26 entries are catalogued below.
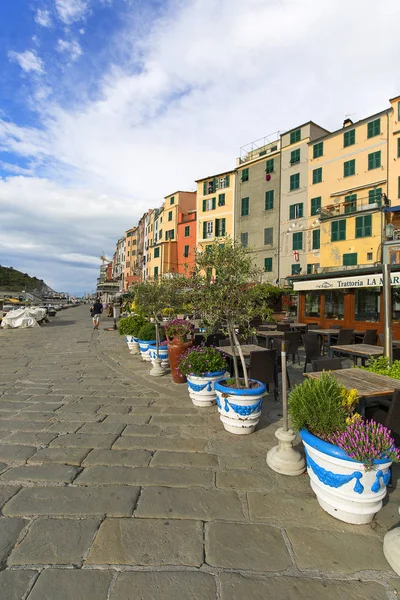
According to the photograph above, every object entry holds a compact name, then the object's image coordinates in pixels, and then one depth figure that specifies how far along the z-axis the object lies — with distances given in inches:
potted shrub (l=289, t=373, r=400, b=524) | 84.4
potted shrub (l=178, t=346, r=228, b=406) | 181.0
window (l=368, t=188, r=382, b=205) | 858.4
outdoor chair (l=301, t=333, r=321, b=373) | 272.0
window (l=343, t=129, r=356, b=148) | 941.2
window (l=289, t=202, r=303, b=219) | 1074.7
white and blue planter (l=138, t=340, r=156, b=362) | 324.4
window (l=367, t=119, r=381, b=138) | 879.7
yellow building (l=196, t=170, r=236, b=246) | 1310.3
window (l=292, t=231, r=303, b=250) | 1060.5
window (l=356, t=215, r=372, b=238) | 862.5
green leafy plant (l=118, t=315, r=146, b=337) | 377.4
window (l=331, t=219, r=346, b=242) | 923.9
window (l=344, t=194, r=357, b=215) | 922.7
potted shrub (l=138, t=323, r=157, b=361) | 329.1
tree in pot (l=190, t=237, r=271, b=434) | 145.2
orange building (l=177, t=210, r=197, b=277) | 1529.3
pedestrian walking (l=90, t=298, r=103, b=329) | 710.5
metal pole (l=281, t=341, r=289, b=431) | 117.8
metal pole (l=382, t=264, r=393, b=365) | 153.9
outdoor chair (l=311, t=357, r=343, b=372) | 177.9
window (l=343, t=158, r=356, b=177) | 937.5
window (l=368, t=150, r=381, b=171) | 877.2
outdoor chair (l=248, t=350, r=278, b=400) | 192.5
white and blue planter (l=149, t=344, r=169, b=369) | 289.4
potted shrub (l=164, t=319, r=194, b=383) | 235.9
